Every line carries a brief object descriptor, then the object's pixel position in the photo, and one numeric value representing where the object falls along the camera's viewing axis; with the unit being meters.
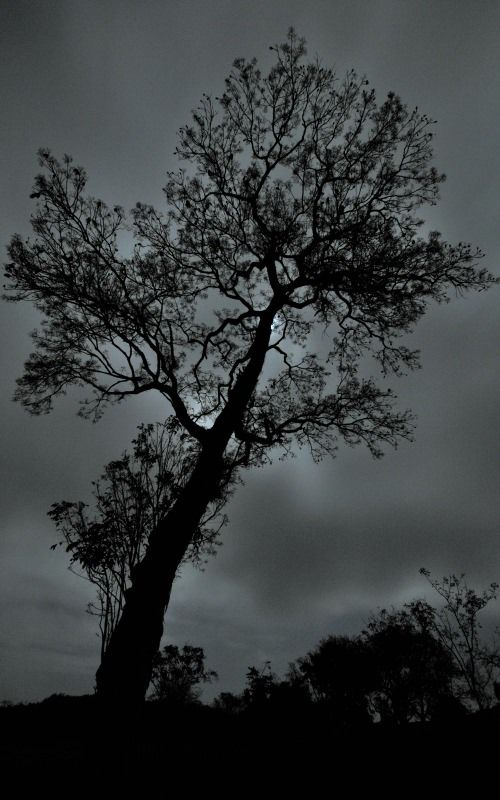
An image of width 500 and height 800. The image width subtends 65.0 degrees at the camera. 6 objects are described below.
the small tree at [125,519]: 9.72
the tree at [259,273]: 9.59
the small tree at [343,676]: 37.09
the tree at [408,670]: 35.38
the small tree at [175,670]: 35.00
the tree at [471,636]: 29.55
